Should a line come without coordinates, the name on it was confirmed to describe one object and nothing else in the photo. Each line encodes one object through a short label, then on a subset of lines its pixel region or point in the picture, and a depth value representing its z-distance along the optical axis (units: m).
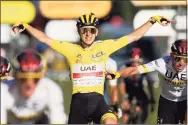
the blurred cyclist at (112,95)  17.94
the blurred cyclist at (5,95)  17.37
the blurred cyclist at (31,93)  17.73
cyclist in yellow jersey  15.50
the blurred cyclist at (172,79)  16.48
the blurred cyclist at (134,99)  18.59
